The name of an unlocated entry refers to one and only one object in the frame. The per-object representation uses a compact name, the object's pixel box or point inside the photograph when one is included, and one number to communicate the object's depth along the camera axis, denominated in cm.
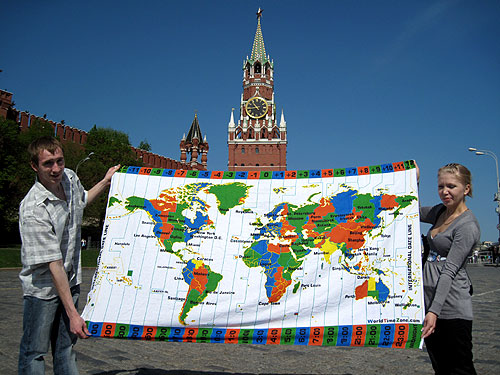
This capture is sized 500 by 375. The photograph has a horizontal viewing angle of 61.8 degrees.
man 288
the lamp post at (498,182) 3510
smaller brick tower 9694
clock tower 8931
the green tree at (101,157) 4309
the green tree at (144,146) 7784
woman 299
